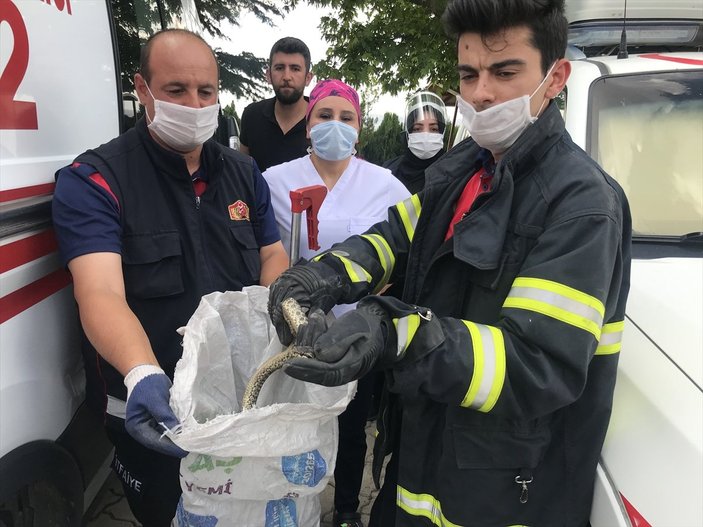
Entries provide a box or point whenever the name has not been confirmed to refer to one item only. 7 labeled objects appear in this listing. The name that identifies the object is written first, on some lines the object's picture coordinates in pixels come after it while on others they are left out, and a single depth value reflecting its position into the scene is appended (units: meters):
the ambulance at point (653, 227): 1.13
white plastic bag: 1.28
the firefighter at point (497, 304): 1.08
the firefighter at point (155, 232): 1.55
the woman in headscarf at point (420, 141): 3.49
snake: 1.23
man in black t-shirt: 3.83
